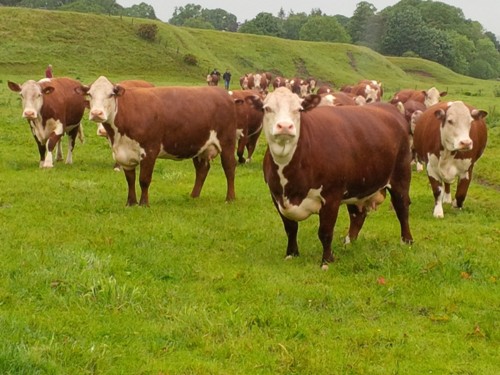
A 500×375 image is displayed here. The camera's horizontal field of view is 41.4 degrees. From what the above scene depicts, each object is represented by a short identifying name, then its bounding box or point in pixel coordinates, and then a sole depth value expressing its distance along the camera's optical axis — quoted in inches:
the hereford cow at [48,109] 584.7
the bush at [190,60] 2282.1
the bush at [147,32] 2438.5
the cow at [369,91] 939.3
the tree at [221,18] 7519.7
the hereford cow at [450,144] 453.4
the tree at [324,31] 4695.4
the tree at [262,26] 4411.9
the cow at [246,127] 659.4
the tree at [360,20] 5310.0
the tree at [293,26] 5644.7
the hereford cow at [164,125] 443.8
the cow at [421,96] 805.7
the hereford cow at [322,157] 318.0
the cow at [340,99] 604.3
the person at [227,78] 1779.4
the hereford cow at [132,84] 616.4
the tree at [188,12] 7297.7
